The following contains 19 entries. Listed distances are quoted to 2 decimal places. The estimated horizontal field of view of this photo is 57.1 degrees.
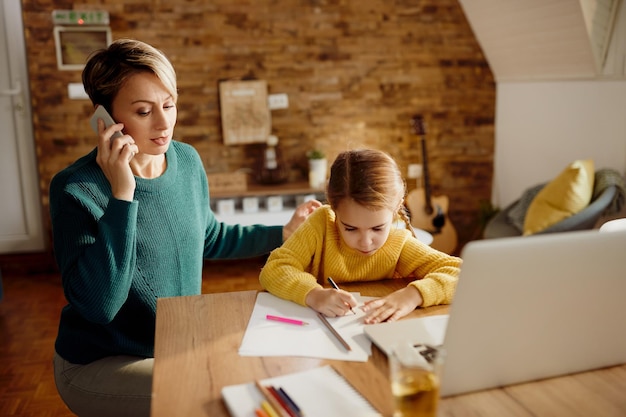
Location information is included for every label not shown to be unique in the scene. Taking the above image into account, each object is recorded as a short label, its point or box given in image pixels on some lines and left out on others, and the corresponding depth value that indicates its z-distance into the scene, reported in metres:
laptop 0.77
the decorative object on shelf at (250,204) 3.95
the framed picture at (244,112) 4.11
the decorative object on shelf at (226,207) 3.92
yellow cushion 3.18
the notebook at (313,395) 0.79
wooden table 0.82
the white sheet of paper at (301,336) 0.98
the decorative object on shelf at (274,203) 3.98
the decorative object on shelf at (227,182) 4.01
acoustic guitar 4.15
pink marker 1.09
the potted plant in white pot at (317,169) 4.09
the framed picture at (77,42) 3.84
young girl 1.22
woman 1.22
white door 3.84
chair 3.07
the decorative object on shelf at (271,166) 4.10
